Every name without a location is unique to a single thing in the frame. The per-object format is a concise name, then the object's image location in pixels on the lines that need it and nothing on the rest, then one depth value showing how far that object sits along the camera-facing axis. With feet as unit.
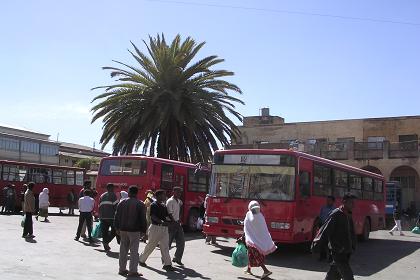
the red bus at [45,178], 96.35
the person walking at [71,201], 103.19
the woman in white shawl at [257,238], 36.60
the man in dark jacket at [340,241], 26.76
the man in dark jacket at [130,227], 34.32
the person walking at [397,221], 89.36
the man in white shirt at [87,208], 52.24
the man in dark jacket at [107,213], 46.75
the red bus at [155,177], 66.39
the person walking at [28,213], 53.01
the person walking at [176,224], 41.06
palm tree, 96.02
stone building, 154.61
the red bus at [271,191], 46.75
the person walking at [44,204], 79.10
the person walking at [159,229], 37.81
